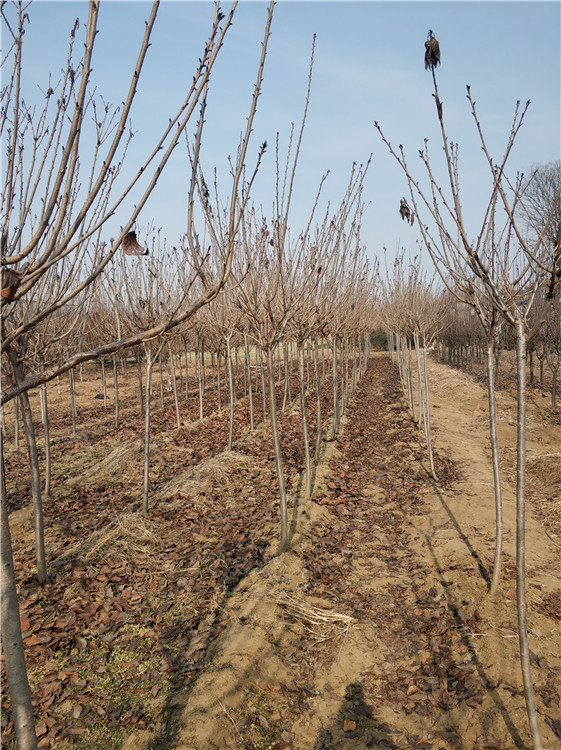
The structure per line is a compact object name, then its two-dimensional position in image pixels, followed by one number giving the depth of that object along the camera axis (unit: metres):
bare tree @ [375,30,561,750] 2.98
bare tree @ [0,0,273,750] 2.00
